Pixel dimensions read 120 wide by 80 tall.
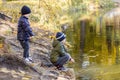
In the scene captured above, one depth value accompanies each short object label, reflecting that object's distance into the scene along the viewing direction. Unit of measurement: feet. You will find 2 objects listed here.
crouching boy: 27.15
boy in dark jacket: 27.60
